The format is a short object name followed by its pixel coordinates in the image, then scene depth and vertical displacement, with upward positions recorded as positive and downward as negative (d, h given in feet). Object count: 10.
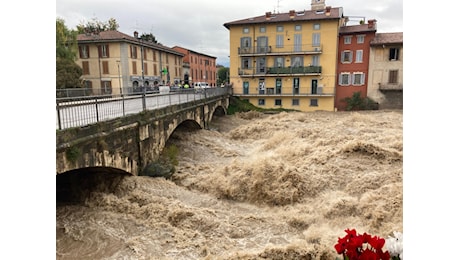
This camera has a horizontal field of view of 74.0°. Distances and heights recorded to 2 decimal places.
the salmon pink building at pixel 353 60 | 104.06 +10.51
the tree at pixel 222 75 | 264.93 +15.00
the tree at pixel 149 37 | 162.40 +29.29
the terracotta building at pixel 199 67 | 174.25 +15.86
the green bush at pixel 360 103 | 105.40 -4.46
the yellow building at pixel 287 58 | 106.32 +11.83
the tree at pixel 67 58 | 87.44 +10.77
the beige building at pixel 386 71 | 100.99 +6.29
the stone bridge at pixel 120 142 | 25.83 -5.25
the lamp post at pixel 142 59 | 41.52 +12.43
